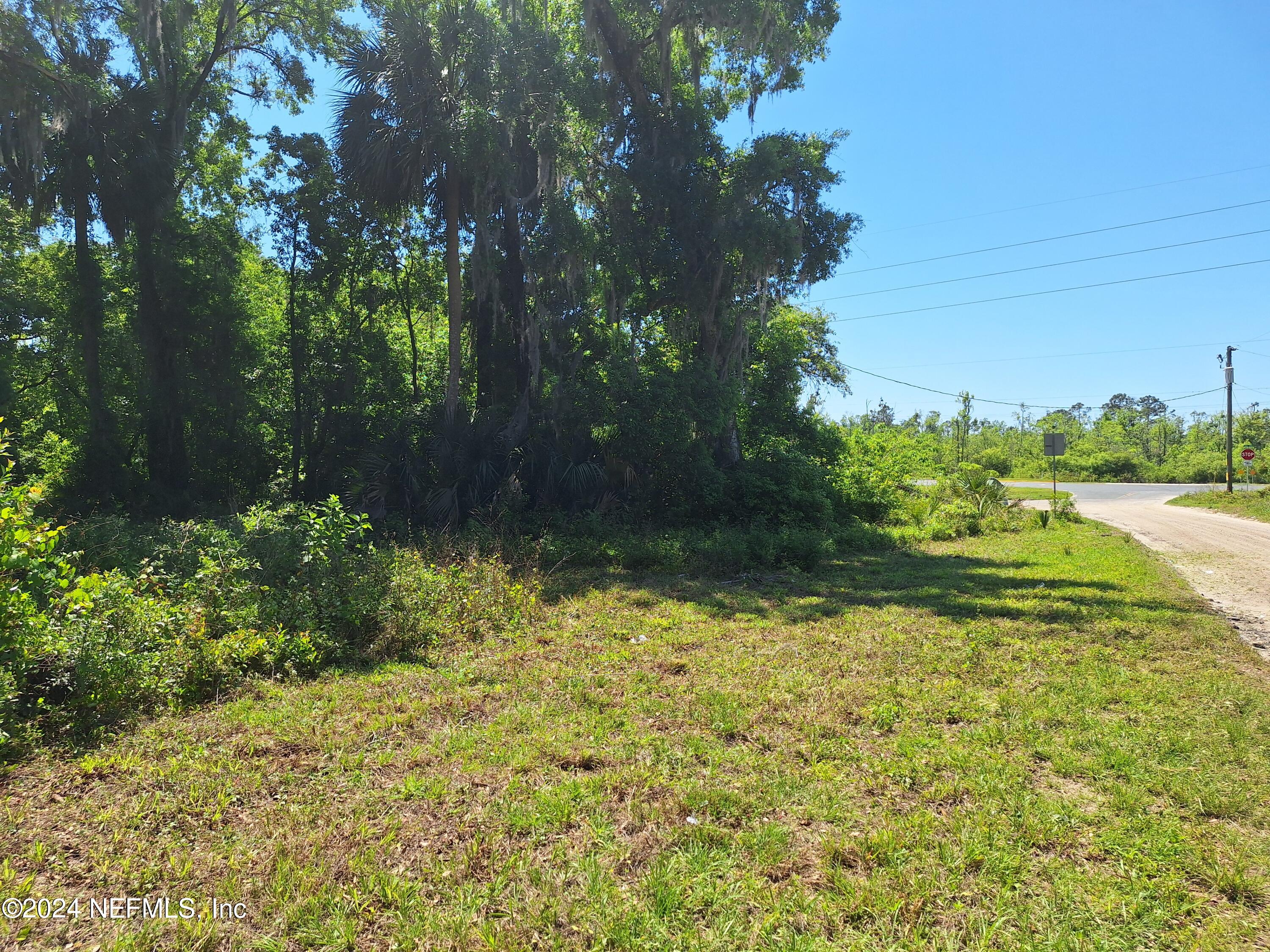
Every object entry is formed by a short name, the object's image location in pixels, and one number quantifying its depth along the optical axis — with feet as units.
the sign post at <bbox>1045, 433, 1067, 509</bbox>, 71.61
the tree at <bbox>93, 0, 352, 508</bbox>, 54.54
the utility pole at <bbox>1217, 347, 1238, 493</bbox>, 108.54
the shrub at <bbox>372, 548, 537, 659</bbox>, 21.15
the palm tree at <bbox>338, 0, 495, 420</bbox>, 45.52
